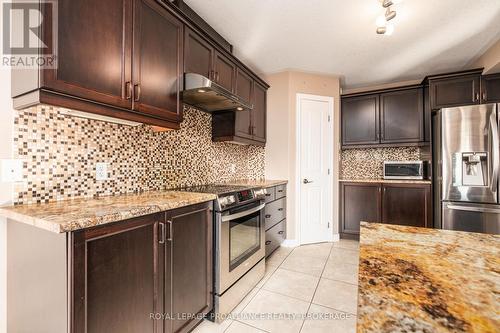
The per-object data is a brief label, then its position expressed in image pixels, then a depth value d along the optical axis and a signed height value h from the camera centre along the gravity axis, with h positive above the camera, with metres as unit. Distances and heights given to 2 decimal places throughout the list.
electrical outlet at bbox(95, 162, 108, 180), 1.59 -0.02
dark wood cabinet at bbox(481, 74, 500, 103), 2.93 +1.01
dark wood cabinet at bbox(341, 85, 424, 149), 3.47 +0.78
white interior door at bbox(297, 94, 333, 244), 3.45 +0.04
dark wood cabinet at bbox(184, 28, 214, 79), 1.90 +0.99
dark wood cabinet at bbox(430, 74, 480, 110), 3.02 +1.02
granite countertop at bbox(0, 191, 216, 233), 0.94 -0.20
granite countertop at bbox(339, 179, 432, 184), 3.25 -0.18
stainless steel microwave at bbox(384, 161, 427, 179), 3.45 -0.03
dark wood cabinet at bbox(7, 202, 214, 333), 0.96 -0.52
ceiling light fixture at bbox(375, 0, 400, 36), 1.84 +1.29
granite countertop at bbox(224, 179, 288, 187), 2.82 -0.18
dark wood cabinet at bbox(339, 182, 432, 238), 3.21 -0.53
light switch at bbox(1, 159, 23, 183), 1.21 -0.01
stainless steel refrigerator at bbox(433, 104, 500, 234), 2.67 +0.00
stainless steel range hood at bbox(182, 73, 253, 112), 1.80 +0.65
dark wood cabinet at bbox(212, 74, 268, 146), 2.73 +0.60
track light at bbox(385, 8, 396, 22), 1.93 +1.28
